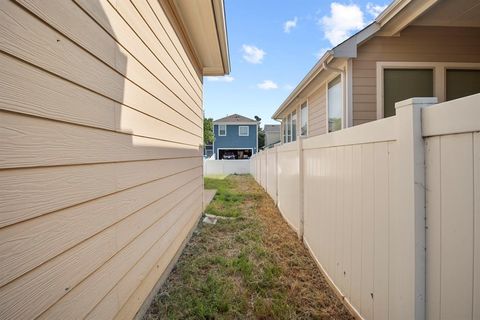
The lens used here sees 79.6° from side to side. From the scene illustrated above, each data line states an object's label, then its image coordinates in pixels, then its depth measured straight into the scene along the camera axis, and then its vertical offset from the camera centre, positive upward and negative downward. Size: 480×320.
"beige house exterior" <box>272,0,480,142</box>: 5.43 +1.73
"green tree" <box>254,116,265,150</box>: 44.82 +2.99
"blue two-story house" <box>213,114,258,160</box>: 28.94 +2.21
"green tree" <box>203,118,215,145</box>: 26.83 +2.59
